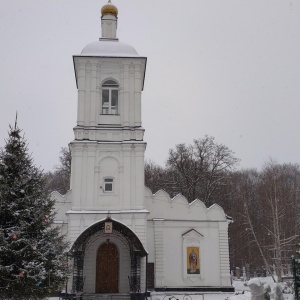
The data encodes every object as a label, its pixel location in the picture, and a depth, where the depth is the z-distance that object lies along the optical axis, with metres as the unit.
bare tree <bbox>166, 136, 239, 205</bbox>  32.59
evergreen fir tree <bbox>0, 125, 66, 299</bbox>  10.42
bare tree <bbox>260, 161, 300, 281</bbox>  26.22
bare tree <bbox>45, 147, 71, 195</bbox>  36.12
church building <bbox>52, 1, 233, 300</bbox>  18.84
